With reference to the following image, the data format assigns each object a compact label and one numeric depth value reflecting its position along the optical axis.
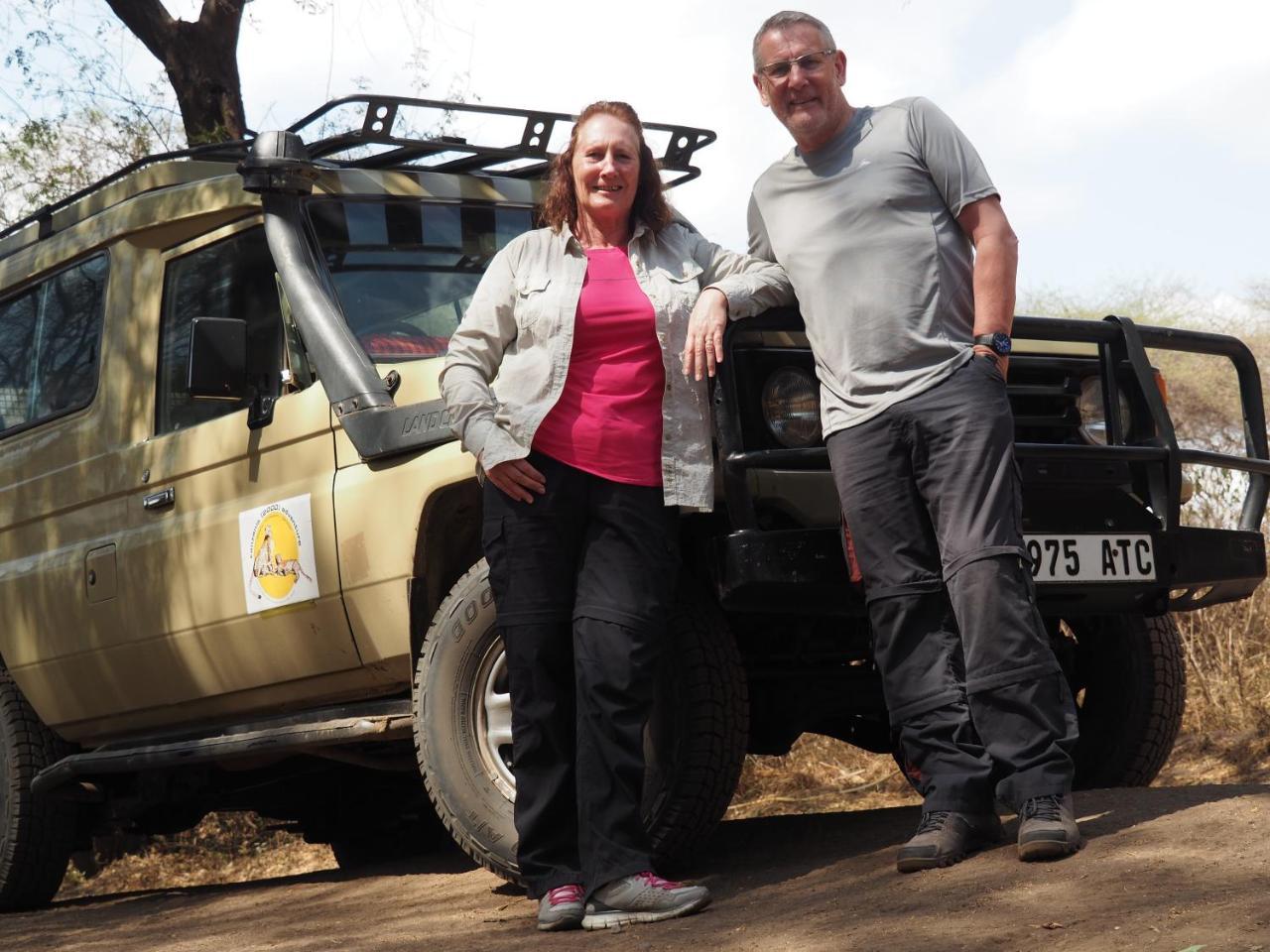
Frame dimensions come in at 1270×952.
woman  3.68
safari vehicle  3.99
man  3.56
